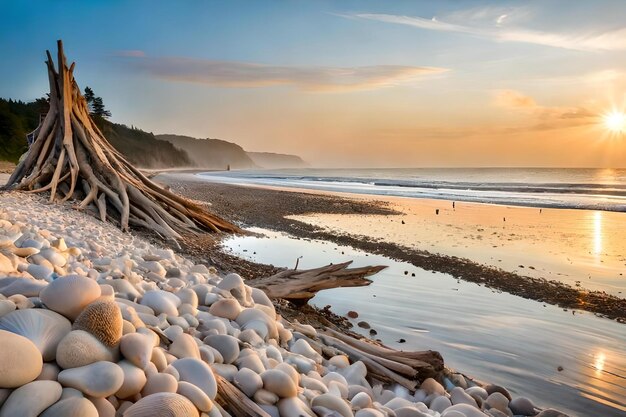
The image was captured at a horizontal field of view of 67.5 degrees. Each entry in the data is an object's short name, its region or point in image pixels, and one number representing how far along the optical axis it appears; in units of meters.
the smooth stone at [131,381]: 1.81
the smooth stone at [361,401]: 2.68
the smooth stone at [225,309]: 3.22
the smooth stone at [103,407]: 1.72
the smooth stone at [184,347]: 2.31
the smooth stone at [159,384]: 1.88
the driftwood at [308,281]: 4.49
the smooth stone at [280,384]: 2.35
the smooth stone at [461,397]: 3.08
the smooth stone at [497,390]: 3.21
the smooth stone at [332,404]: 2.40
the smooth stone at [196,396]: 1.89
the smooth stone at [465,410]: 2.78
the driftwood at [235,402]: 2.10
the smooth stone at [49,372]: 1.73
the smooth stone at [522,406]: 3.07
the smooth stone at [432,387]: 3.19
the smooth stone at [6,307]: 1.97
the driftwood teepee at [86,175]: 7.54
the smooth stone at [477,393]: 3.19
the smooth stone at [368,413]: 2.44
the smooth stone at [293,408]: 2.29
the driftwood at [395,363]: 3.26
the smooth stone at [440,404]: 2.98
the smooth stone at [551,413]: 2.92
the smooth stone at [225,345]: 2.60
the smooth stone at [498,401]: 3.09
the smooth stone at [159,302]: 2.81
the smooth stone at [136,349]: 1.94
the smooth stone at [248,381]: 2.33
